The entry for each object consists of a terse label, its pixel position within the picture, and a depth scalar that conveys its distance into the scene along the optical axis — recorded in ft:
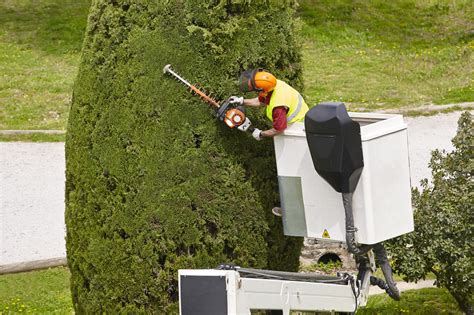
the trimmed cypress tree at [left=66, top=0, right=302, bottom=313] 43.21
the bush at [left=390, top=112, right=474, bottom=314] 58.23
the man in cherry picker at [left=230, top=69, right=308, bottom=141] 41.52
